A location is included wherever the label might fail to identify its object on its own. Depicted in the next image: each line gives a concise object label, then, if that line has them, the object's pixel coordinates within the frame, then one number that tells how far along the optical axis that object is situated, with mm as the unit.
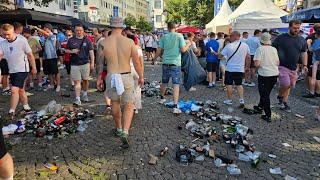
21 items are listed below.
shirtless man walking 4045
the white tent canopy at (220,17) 18578
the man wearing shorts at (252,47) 8521
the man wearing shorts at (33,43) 7605
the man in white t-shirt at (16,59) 5363
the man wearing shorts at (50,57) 7638
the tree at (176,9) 42989
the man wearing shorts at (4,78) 7320
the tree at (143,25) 73569
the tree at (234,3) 34551
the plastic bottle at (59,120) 4837
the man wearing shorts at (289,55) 5751
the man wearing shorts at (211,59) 8423
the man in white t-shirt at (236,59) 6069
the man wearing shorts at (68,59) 7365
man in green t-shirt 5797
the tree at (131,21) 65886
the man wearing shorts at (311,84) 6918
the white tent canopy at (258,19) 13412
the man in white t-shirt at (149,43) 15946
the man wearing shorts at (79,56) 6237
